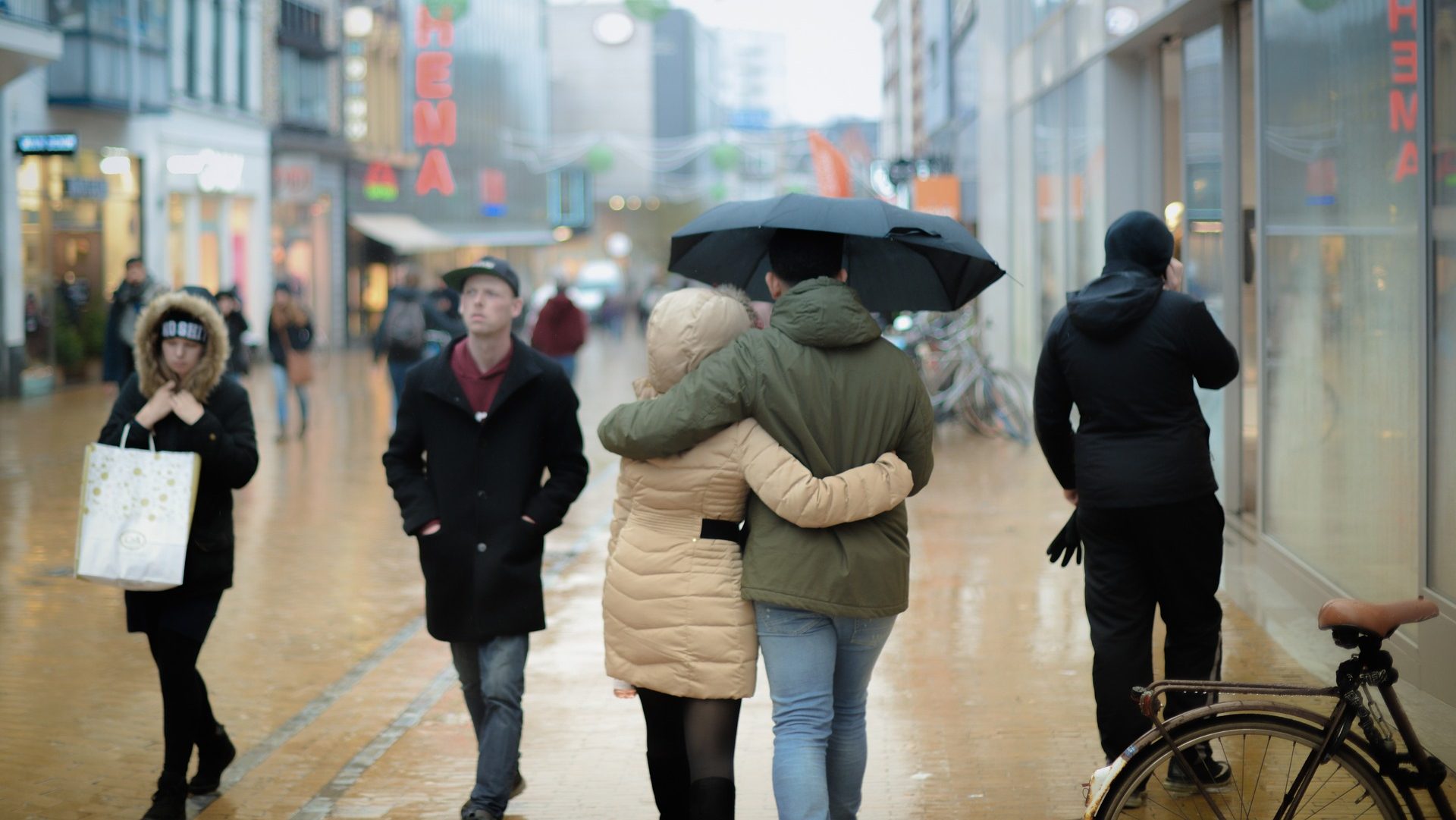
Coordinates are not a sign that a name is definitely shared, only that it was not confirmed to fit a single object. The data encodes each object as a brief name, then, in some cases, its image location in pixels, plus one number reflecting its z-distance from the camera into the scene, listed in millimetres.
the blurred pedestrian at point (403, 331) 16094
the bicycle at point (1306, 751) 3902
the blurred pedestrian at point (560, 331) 16734
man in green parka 4102
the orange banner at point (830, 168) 26297
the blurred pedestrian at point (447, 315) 15620
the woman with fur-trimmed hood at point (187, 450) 5453
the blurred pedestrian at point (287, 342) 17578
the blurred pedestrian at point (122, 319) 15258
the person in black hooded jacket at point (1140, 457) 5000
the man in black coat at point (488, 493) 5273
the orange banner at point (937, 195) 26734
